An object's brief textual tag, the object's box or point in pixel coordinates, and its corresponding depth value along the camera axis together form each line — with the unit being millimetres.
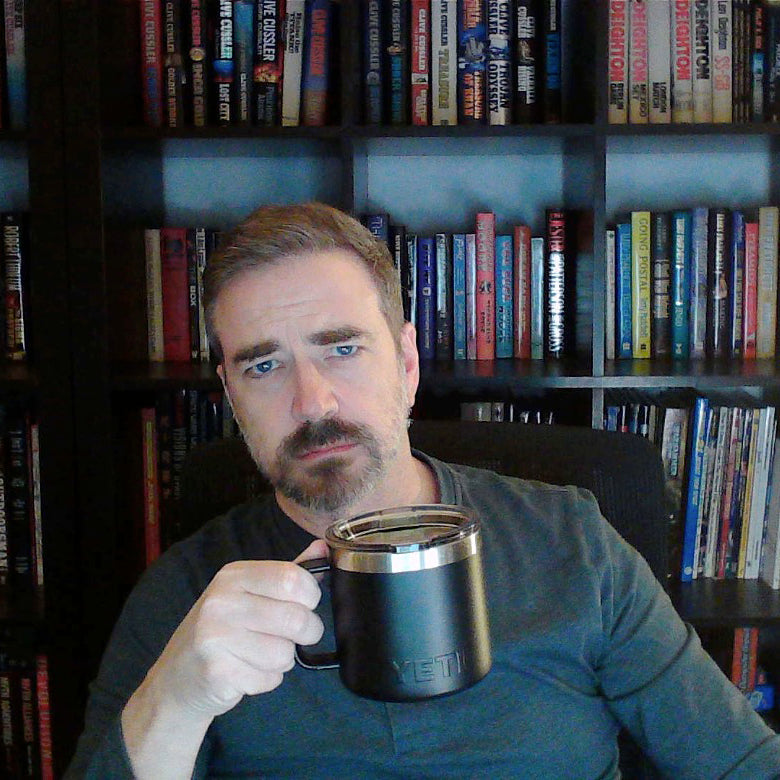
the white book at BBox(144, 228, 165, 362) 1875
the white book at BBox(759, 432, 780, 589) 1850
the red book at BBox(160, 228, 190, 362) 1879
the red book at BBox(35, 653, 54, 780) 1890
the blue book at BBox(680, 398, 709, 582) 1836
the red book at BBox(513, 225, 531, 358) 1860
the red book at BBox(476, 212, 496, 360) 1861
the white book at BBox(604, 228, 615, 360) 1858
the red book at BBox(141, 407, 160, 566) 1885
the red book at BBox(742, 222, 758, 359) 1851
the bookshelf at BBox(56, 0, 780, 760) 1699
